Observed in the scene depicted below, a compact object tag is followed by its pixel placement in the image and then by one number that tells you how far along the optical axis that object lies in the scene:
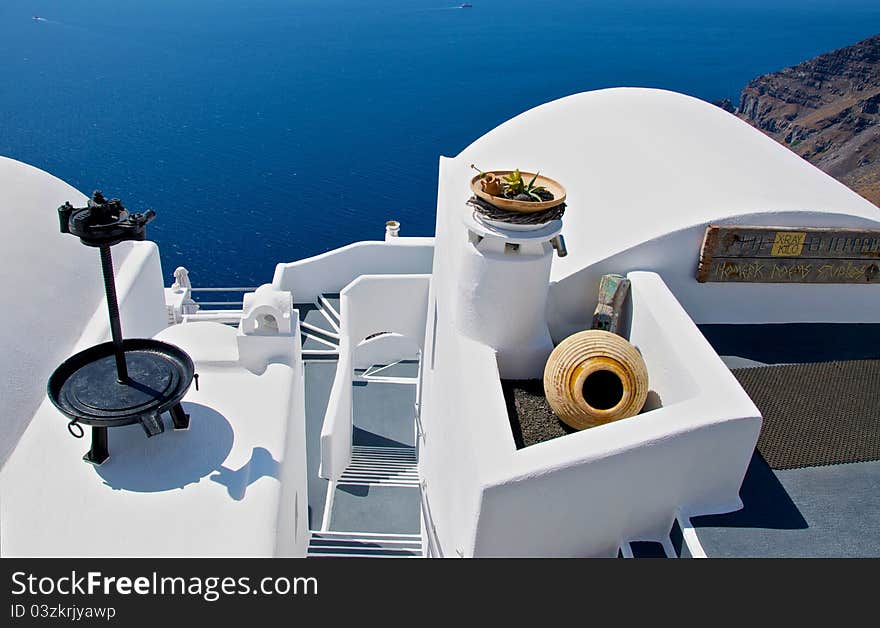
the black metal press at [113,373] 5.91
